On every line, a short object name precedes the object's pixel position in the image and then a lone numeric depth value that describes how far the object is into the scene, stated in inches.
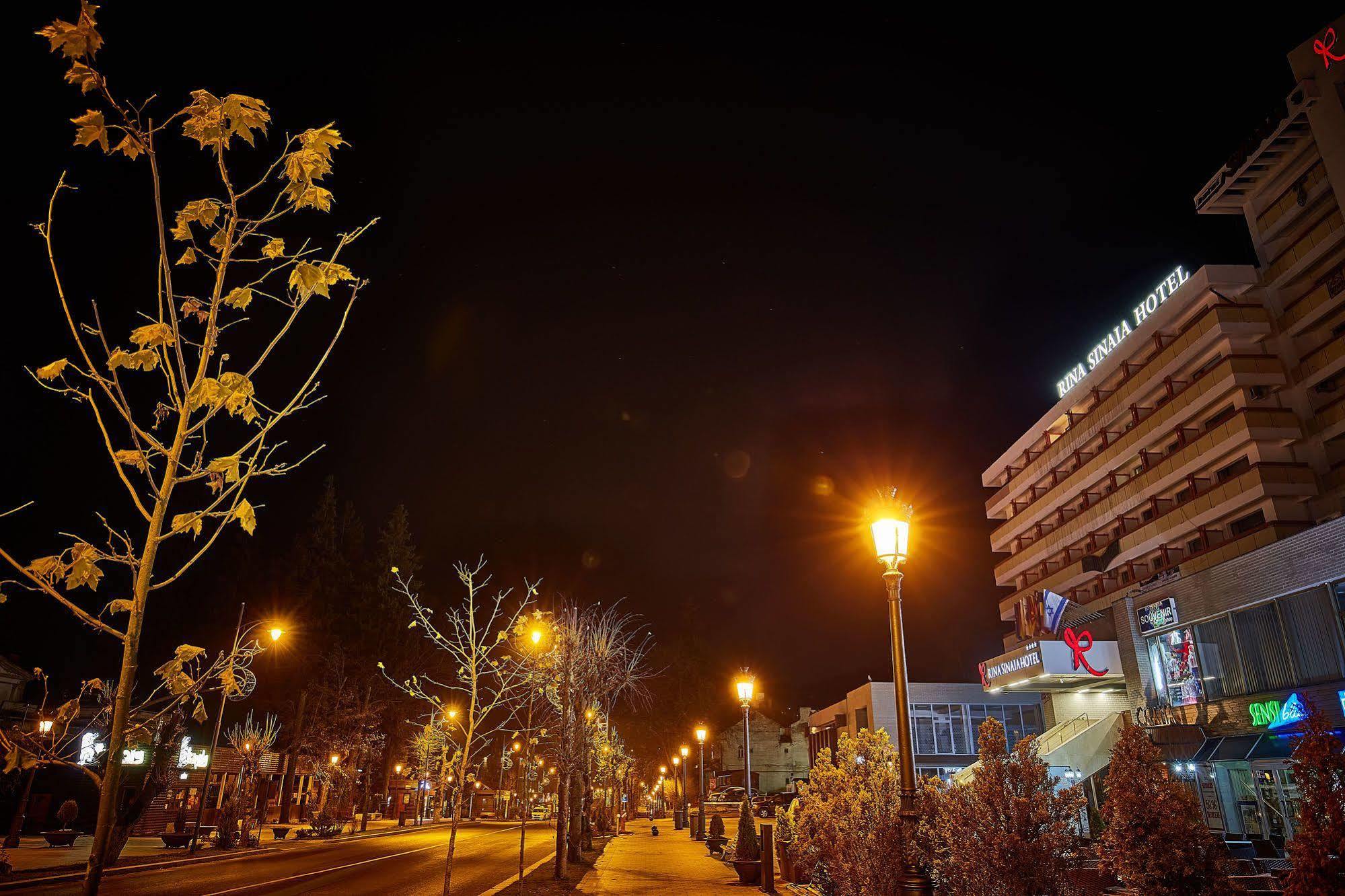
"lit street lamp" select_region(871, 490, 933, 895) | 338.6
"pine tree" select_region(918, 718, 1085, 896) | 338.0
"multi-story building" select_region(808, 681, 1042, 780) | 2060.8
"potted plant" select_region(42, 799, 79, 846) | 1064.2
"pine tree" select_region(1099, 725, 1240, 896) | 314.5
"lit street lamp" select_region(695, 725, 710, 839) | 1290.5
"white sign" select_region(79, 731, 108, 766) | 1271.4
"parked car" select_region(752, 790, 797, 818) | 2265.5
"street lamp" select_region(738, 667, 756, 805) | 931.3
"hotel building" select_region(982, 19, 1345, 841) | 1071.6
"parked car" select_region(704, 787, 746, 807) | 2869.8
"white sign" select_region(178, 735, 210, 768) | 1526.8
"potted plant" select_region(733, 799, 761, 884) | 751.7
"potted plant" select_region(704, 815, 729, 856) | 1128.8
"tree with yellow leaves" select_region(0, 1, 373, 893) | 159.8
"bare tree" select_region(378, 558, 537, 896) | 486.6
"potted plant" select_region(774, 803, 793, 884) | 746.2
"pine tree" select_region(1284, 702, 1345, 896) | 251.4
